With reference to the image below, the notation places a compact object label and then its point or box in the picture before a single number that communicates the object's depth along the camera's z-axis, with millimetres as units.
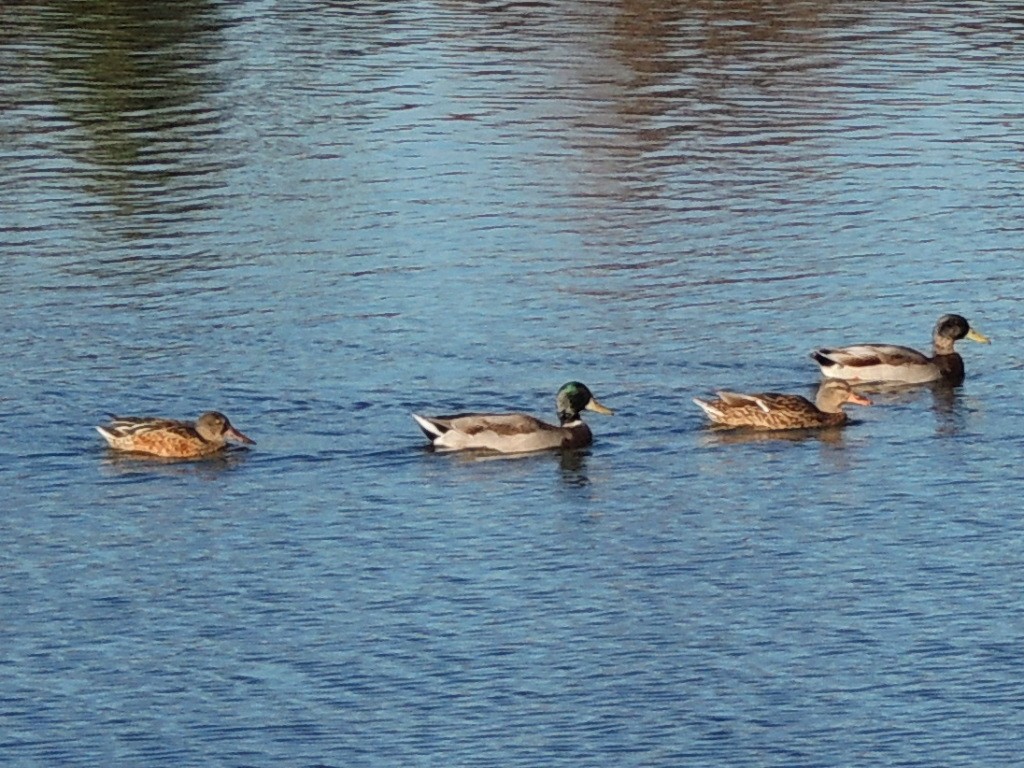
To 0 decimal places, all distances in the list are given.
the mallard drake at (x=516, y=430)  22859
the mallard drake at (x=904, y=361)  25047
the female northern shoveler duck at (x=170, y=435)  22547
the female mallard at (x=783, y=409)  23594
